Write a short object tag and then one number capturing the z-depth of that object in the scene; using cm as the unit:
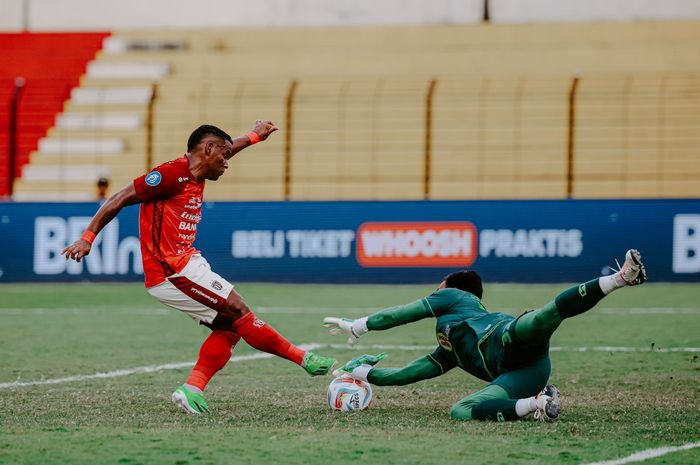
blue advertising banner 3781
